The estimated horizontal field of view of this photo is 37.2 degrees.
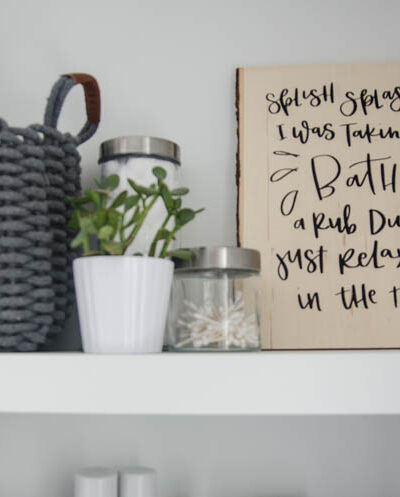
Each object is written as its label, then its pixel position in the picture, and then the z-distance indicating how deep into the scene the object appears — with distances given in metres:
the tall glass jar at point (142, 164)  0.67
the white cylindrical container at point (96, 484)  0.67
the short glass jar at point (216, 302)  0.63
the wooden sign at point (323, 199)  0.74
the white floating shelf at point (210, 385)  0.53
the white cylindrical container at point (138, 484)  0.68
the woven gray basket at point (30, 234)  0.59
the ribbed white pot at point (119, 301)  0.58
